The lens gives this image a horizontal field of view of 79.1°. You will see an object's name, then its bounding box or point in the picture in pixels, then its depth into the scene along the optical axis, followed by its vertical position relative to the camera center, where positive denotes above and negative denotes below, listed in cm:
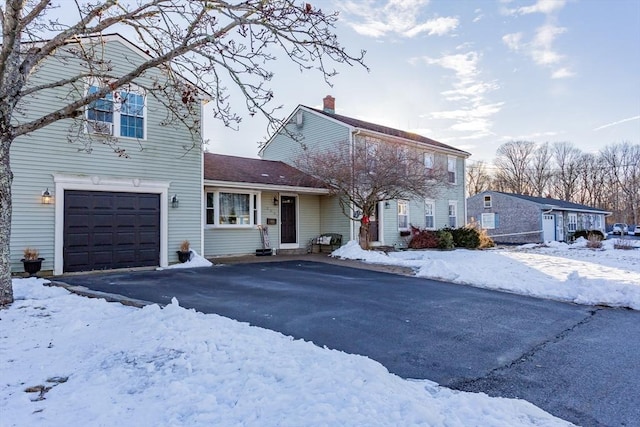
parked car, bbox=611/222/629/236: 4441 -57
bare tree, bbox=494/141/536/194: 5269 +816
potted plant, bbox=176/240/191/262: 1153 -72
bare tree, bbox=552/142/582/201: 5353 +753
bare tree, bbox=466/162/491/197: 5194 +639
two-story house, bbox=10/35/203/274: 941 +122
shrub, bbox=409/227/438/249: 1797 -66
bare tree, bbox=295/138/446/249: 1411 +192
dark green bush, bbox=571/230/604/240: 2867 -72
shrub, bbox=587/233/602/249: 2011 -104
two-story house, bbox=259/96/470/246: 1670 +335
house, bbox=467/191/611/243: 2959 +67
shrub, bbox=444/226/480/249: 1922 -63
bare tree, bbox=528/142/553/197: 5250 +730
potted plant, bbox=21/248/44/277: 894 -76
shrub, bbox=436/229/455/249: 1809 -68
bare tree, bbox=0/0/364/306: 575 +289
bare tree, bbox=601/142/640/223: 5256 +663
